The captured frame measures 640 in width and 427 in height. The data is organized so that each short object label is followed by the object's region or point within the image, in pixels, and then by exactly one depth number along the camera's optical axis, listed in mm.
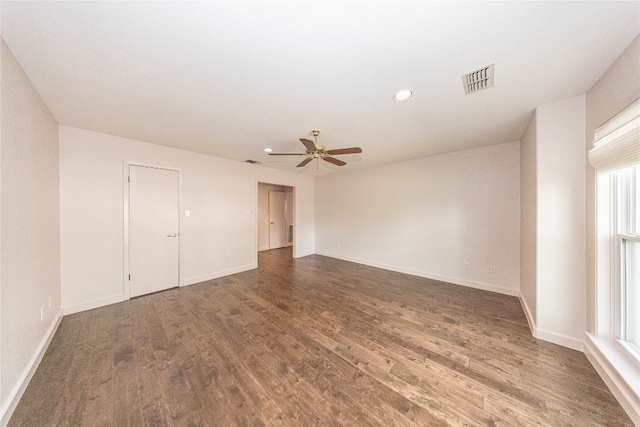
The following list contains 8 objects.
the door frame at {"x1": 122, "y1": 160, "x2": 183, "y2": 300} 3146
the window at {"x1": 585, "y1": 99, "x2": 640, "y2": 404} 1436
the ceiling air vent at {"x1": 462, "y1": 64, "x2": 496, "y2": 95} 1631
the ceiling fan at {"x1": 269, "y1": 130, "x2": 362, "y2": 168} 2572
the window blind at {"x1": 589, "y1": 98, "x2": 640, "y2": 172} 1305
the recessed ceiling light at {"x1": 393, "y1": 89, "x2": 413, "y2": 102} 1898
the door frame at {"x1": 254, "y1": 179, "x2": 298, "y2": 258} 5862
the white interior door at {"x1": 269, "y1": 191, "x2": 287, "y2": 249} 7133
